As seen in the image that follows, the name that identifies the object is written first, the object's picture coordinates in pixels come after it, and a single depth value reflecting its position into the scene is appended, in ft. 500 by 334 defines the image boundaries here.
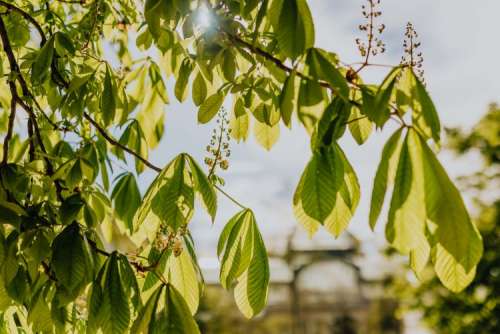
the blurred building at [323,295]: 78.74
